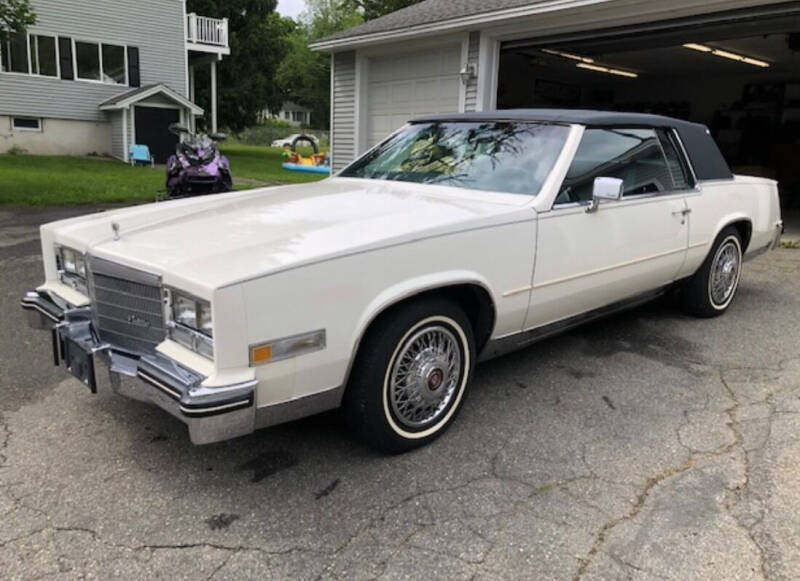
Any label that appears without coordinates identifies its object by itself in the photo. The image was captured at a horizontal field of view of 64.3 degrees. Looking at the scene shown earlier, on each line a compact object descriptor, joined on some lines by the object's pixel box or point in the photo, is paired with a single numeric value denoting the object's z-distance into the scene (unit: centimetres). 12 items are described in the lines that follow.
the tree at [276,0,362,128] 6241
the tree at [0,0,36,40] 1002
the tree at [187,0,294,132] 3153
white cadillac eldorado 245
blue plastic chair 2214
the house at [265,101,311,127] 8710
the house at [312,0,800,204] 906
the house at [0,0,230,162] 2162
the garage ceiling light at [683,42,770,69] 1282
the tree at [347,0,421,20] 4184
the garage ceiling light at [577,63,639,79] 1521
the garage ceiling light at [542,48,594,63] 1282
